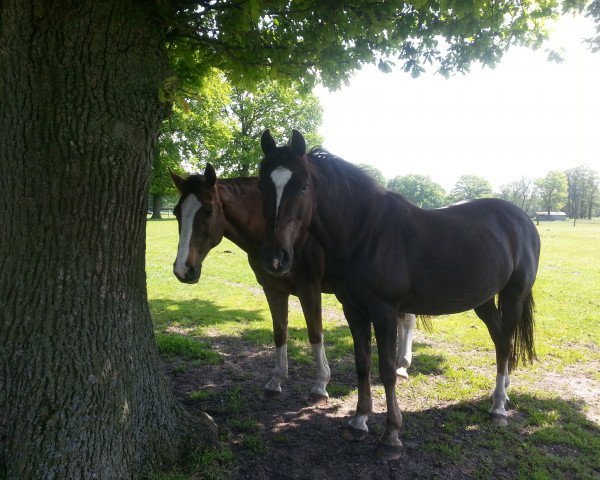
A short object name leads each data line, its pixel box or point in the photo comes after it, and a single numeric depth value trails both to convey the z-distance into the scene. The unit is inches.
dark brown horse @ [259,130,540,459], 127.1
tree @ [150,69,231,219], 1079.6
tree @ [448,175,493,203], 3786.9
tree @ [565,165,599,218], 3459.6
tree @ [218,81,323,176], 1213.1
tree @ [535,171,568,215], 3284.9
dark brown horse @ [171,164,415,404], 150.0
